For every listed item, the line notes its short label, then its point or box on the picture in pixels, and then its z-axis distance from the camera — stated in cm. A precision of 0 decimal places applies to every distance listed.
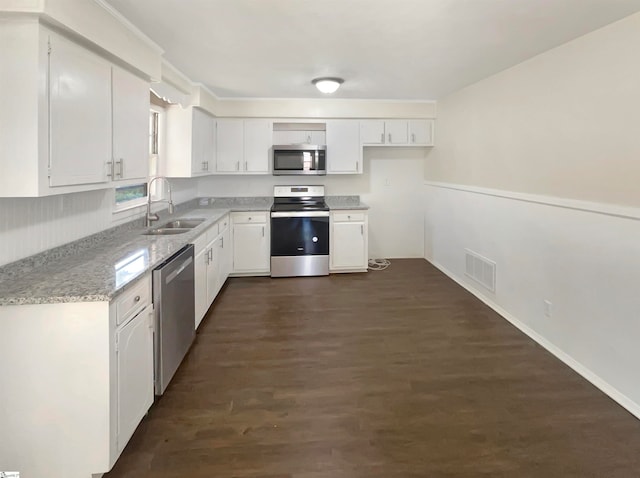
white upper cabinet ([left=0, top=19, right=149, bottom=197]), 187
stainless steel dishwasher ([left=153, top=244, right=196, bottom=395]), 256
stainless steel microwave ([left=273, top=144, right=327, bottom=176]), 580
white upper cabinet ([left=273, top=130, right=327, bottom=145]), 612
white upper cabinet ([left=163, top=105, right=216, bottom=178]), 467
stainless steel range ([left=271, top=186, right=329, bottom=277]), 555
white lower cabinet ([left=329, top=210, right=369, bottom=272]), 573
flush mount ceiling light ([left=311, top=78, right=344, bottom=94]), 439
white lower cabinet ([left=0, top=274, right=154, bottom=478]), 182
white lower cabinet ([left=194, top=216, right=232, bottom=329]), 369
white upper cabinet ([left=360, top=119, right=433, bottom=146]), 604
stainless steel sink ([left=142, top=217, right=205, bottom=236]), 377
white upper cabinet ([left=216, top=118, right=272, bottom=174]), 583
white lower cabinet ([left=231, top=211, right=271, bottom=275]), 554
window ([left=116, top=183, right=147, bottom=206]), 362
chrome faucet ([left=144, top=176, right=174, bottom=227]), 385
